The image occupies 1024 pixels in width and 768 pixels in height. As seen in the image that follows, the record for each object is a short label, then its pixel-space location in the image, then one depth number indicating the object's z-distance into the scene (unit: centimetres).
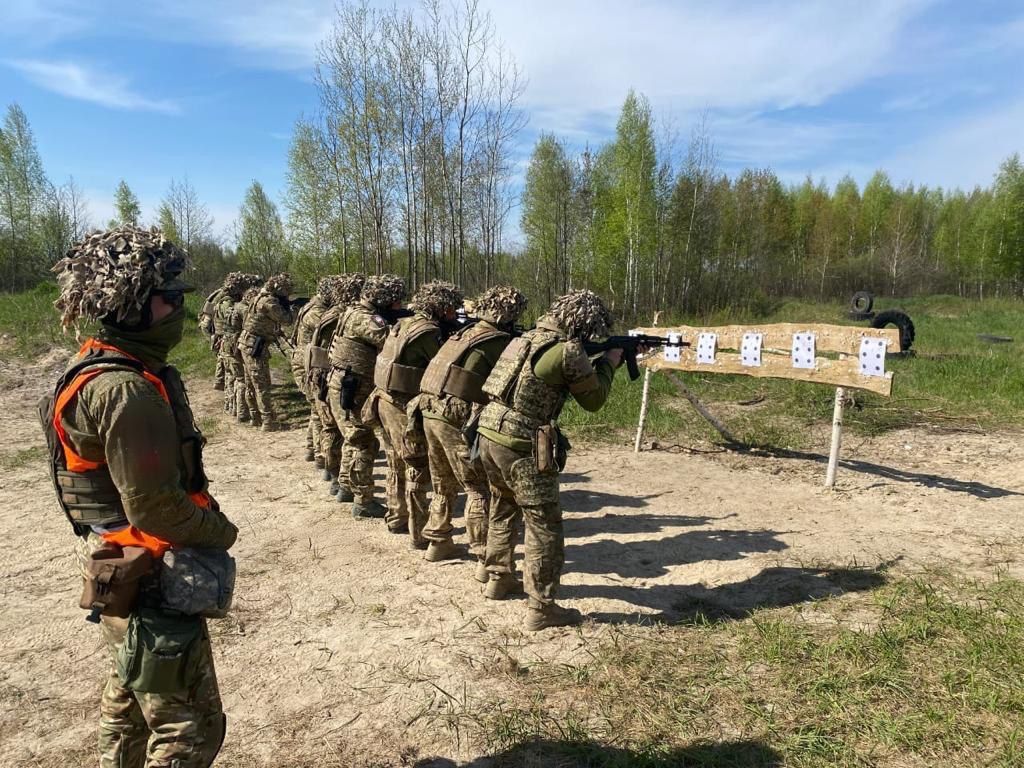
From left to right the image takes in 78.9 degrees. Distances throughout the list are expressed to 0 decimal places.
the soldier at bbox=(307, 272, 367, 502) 717
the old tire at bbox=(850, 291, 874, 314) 1777
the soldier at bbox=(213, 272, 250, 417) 1052
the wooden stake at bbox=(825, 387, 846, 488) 684
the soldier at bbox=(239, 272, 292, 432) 974
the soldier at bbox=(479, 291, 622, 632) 418
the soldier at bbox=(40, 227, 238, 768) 200
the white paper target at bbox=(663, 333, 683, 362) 868
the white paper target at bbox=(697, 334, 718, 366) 827
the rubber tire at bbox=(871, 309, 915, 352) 1477
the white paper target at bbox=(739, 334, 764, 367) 781
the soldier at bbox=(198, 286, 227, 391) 1147
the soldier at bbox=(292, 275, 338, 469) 847
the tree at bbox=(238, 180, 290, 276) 3070
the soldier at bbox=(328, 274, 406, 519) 641
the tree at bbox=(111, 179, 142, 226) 3444
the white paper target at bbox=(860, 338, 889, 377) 670
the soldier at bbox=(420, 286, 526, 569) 500
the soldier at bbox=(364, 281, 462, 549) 557
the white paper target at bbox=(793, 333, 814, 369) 724
